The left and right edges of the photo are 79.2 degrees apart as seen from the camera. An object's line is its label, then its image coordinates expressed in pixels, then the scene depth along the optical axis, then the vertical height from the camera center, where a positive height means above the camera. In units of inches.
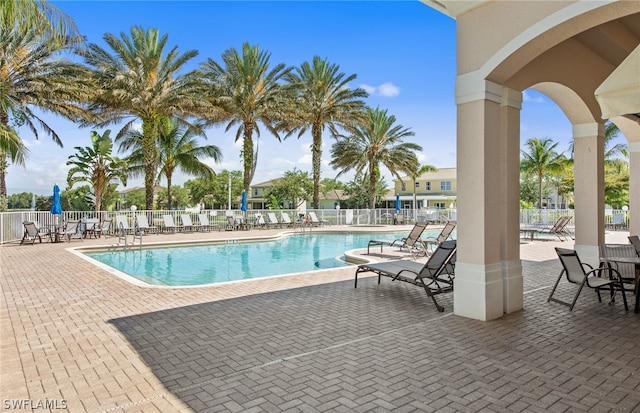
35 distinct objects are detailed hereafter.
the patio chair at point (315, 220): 957.4 -28.9
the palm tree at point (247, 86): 900.6 +291.5
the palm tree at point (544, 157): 1338.6 +177.3
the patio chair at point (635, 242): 297.1 -28.1
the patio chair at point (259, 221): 938.6 -27.3
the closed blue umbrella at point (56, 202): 637.9 +15.8
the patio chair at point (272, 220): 951.6 -25.4
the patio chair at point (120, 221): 651.8 -16.9
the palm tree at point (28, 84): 642.2 +222.2
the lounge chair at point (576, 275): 235.1 -42.8
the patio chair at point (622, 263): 250.2 -35.5
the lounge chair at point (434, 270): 242.7 -41.9
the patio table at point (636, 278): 221.8 -41.4
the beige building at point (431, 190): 1960.8 +101.8
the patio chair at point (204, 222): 848.3 -25.9
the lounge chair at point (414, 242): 469.1 -41.1
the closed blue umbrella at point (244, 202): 936.3 +19.3
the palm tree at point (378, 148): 1121.4 +178.5
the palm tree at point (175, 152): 1106.1 +170.5
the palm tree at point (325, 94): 983.0 +295.2
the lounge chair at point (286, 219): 962.7 -23.4
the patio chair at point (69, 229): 631.8 -30.0
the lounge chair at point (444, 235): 483.9 -33.2
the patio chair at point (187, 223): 812.4 -26.6
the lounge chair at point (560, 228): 682.8 -36.5
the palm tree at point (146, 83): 772.6 +262.3
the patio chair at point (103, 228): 692.1 -30.4
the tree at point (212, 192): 2399.1 +114.2
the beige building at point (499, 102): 172.7 +52.8
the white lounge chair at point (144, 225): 701.9 -27.2
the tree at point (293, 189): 2102.6 +111.5
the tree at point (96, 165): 984.3 +120.5
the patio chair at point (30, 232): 577.0 -30.2
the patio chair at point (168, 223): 778.8 -25.1
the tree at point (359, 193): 1957.4 +81.4
